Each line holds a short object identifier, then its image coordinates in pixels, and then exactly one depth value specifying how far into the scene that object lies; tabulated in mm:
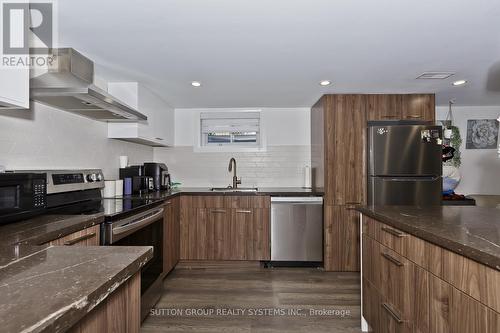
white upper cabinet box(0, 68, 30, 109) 1265
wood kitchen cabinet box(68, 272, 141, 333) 682
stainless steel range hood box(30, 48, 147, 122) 1544
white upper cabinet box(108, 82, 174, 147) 2697
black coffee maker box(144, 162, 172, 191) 3299
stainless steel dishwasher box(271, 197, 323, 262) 3121
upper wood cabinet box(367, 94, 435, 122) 3066
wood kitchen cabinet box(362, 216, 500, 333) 903
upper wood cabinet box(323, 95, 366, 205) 3057
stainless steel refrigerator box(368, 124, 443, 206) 2926
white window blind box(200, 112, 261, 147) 3969
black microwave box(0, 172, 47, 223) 1324
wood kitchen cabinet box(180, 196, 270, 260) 3141
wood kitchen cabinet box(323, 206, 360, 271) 3059
